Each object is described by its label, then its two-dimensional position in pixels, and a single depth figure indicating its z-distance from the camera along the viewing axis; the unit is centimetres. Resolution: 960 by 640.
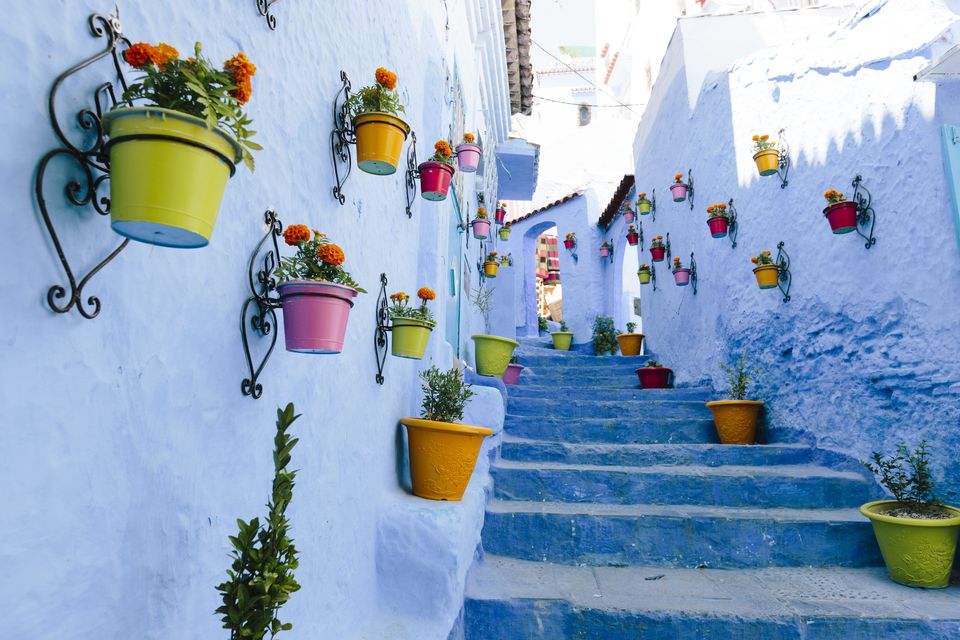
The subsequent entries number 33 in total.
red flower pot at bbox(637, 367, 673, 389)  666
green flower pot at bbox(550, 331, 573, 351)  1154
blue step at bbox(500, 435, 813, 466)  418
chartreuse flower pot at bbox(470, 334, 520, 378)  613
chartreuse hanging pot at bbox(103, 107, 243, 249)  88
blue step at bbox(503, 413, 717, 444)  472
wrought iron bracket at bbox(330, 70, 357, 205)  213
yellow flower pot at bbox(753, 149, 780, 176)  464
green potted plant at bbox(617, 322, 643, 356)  869
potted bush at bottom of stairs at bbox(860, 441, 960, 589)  282
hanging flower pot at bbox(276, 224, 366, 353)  147
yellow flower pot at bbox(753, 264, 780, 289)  465
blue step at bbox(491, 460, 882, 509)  367
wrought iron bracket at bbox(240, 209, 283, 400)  147
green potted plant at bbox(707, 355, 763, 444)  464
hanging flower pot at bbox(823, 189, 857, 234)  370
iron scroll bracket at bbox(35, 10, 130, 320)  90
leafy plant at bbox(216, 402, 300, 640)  107
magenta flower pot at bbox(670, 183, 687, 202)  648
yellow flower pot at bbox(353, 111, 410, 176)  216
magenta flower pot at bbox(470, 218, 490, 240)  675
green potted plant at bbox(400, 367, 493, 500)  287
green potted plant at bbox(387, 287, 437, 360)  266
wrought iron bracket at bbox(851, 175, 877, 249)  369
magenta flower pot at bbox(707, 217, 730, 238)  543
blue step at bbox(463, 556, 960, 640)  254
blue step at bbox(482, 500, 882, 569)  322
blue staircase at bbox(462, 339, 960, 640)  260
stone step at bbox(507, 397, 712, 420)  516
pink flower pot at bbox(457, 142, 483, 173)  438
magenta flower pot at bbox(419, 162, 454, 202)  316
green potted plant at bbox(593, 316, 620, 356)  958
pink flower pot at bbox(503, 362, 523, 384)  660
